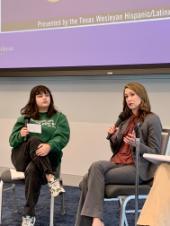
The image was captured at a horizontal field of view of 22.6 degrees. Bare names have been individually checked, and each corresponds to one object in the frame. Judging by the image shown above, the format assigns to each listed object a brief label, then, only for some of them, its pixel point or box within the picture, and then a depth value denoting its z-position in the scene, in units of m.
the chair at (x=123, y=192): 2.49
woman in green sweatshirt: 2.95
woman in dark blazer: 2.55
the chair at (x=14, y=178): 2.94
